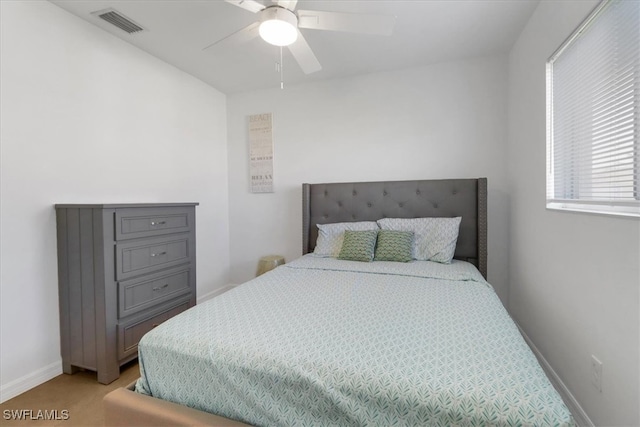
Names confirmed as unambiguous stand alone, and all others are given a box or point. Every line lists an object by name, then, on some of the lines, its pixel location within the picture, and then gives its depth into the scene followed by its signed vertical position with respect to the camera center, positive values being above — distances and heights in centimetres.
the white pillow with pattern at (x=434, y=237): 242 -26
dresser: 189 -49
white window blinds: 121 +44
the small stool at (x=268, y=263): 325 -62
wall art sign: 349 +67
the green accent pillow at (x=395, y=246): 240 -34
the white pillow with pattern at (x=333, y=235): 272 -27
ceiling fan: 155 +102
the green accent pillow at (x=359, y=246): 246 -33
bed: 84 -52
